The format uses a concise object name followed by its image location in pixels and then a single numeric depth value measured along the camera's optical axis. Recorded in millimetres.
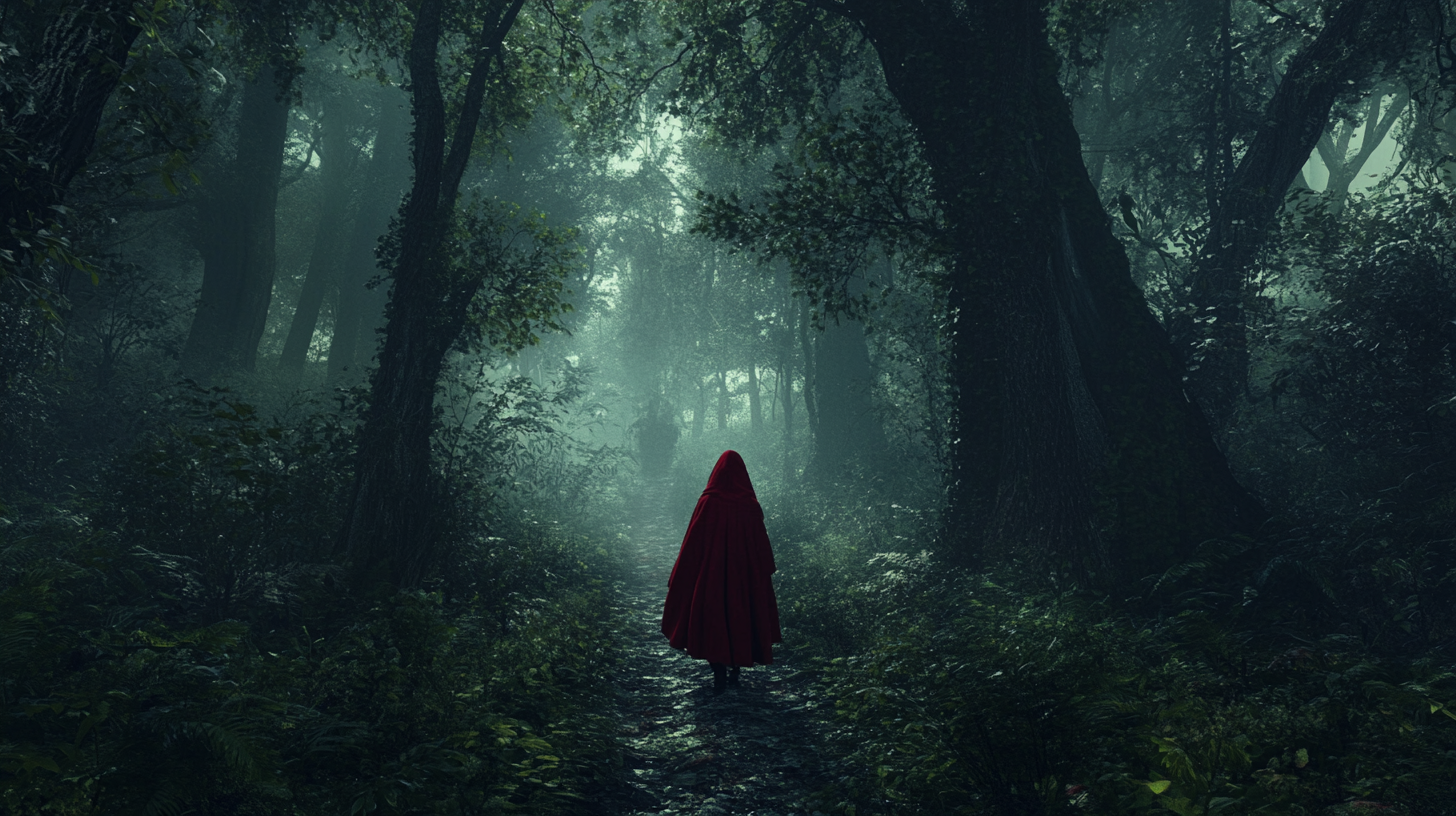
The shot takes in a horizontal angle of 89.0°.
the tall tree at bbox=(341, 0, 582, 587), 8438
